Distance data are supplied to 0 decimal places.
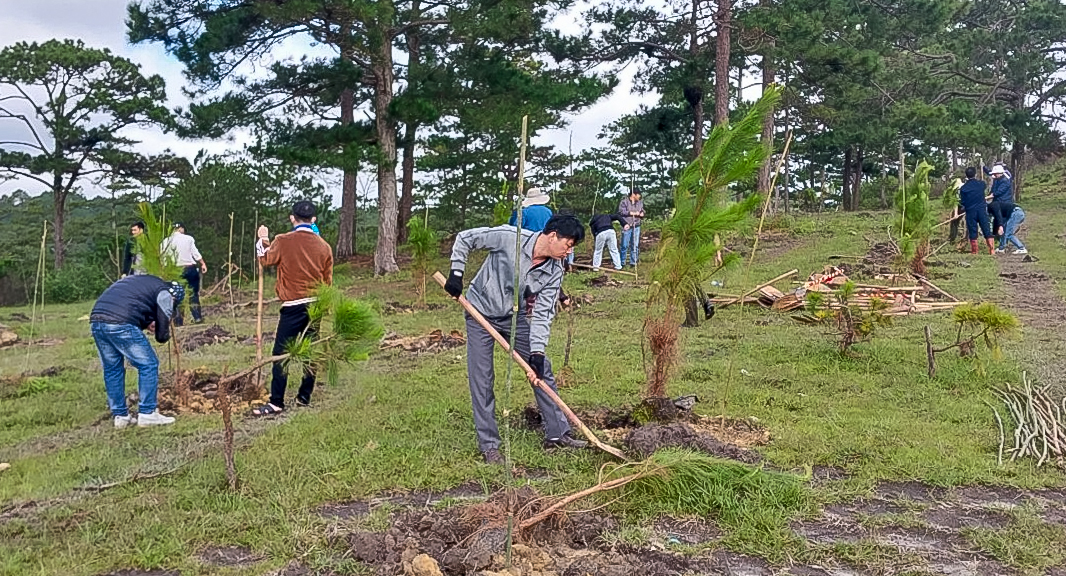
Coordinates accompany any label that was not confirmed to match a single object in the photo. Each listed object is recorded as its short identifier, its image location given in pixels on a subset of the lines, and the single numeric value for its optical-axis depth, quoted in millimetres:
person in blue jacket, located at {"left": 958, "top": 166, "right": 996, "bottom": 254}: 13320
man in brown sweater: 6020
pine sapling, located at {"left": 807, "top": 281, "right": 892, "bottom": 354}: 7223
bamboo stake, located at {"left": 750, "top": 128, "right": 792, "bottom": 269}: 4953
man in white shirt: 10070
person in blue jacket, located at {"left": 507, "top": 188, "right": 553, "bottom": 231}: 7846
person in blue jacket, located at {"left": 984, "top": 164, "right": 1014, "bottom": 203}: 13352
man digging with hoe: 4598
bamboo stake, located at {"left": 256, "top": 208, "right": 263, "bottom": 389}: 5807
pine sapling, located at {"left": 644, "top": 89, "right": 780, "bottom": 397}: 4891
